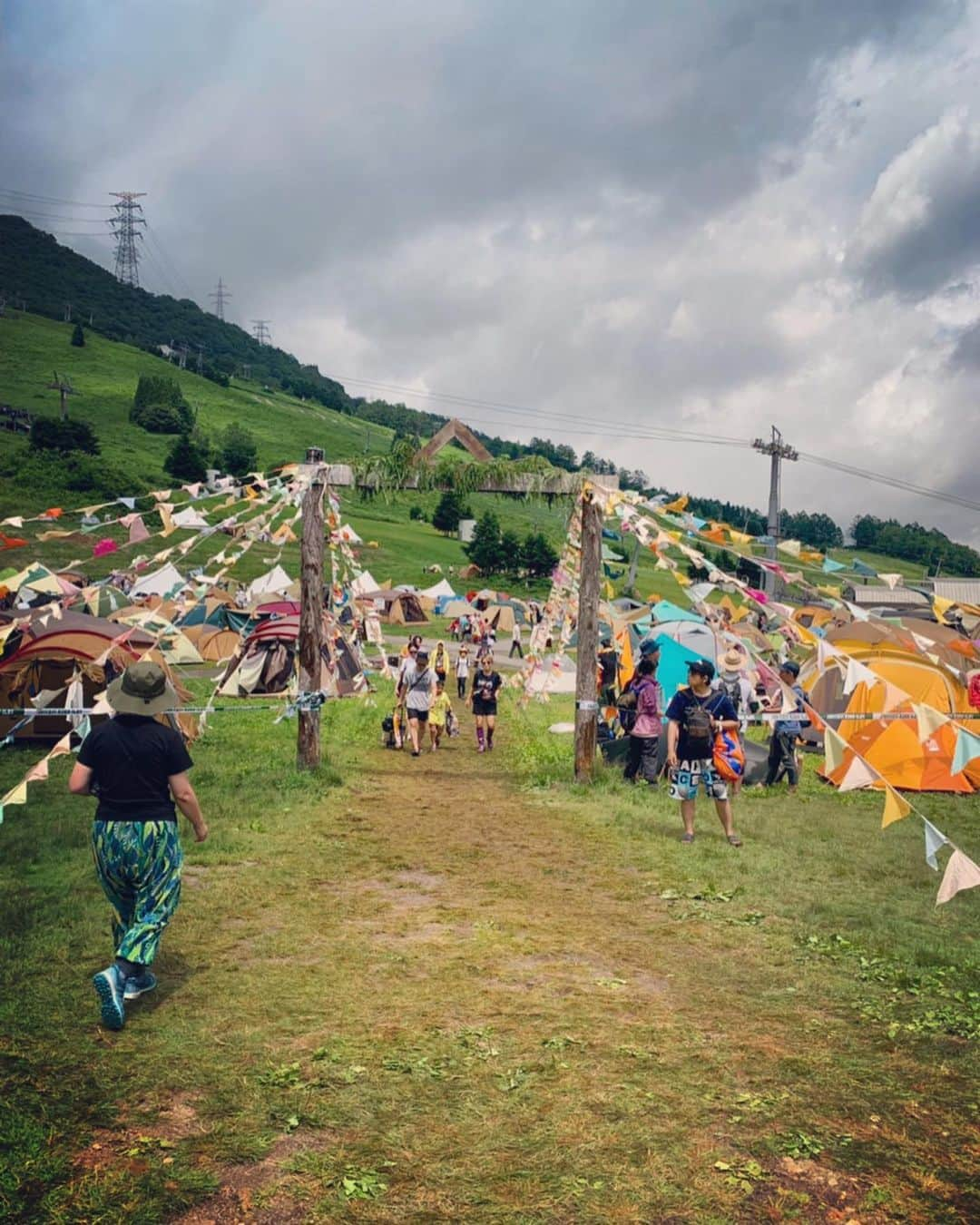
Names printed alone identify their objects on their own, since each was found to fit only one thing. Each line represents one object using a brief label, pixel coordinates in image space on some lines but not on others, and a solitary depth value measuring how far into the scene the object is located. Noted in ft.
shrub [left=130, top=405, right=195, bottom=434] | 364.17
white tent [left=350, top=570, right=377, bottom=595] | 177.49
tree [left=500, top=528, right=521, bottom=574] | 256.93
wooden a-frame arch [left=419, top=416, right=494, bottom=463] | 44.91
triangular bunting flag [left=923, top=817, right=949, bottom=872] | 22.80
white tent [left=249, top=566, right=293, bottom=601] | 157.79
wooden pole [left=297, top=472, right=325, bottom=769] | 43.98
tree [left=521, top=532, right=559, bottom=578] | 258.57
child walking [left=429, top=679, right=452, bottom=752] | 56.34
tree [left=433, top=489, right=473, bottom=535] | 310.65
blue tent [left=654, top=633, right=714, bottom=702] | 67.46
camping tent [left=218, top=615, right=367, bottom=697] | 81.76
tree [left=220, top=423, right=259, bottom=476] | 336.08
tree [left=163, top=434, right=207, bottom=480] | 309.42
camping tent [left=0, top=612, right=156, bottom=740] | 51.62
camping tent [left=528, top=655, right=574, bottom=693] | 69.72
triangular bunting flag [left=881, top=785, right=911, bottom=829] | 23.94
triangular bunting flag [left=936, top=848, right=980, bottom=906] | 21.47
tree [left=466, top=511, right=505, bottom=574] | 256.32
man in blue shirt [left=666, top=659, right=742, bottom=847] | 33.30
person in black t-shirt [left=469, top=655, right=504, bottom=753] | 55.47
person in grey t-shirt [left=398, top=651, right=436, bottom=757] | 53.57
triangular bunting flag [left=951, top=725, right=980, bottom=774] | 23.90
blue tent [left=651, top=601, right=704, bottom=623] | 88.02
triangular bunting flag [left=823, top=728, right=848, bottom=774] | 26.94
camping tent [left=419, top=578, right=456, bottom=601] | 198.87
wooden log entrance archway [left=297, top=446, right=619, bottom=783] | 43.60
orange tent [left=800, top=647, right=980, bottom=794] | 46.60
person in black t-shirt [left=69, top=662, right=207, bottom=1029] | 19.27
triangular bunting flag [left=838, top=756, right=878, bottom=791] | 26.43
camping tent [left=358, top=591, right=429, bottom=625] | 168.55
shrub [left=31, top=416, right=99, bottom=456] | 285.02
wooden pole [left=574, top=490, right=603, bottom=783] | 43.39
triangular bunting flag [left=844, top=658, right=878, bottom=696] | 26.32
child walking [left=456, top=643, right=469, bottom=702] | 83.20
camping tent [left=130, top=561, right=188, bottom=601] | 126.44
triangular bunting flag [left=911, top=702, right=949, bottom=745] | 25.26
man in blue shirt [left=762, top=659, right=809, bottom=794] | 44.78
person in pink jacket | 44.29
